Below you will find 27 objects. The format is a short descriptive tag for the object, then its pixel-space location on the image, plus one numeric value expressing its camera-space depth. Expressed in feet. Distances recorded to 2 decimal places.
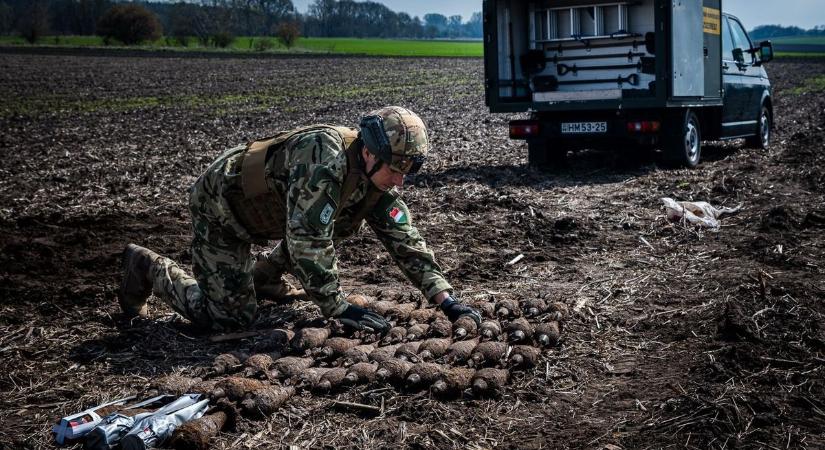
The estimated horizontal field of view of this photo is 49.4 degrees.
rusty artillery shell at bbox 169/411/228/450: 12.84
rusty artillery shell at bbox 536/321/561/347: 17.37
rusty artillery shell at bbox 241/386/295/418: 14.12
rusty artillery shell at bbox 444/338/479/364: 16.20
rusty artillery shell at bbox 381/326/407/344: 17.17
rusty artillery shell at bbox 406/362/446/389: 15.02
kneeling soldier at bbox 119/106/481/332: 16.52
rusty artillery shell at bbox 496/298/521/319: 18.88
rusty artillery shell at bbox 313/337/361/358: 16.63
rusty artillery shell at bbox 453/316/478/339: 17.19
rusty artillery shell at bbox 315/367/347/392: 15.19
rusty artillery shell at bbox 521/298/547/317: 19.03
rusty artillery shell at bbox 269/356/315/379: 15.64
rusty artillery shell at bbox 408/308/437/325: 18.56
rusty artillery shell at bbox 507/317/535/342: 17.28
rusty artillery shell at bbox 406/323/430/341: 17.33
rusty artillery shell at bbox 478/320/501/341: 17.22
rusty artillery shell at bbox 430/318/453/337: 17.39
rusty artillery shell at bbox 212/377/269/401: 14.32
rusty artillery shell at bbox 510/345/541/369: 16.20
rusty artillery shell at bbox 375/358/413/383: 15.19
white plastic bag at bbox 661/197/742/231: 28.43
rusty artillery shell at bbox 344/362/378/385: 15.31
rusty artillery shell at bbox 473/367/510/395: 14.99
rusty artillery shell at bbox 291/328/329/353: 16.93
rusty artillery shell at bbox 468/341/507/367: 16.19
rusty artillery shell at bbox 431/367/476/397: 14.80
